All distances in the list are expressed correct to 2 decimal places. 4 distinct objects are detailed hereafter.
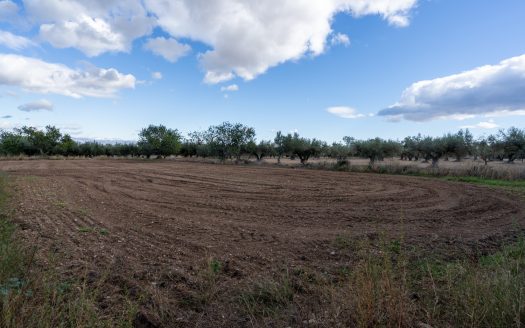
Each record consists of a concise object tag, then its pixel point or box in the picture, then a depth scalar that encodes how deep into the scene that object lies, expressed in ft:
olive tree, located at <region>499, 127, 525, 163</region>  126.15
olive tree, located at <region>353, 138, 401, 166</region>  120.47
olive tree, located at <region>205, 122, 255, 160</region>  157.58
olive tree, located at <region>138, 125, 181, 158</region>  194.70
